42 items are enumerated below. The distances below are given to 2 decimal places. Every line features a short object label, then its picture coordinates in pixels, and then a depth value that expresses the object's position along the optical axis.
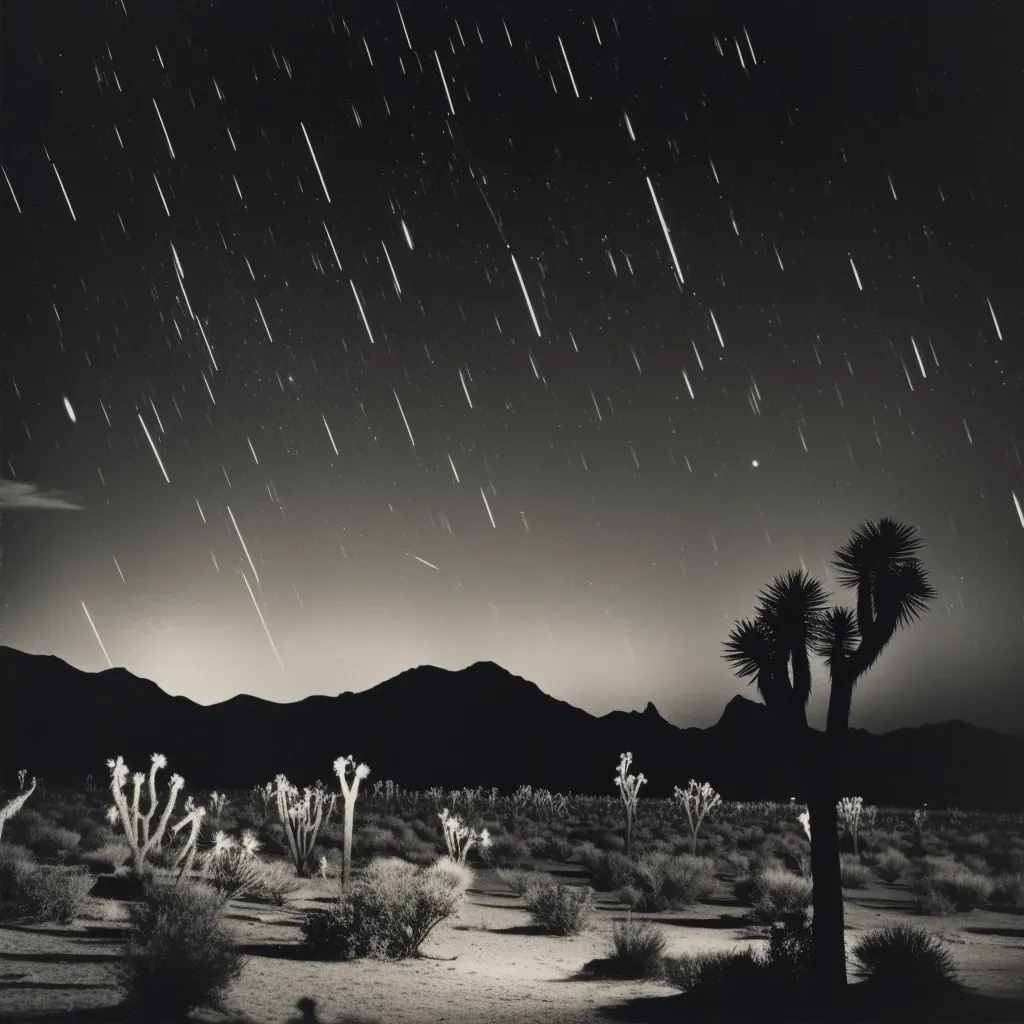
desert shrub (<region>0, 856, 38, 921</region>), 15.06
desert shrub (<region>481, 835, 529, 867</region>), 29.92
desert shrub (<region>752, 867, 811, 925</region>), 19.05
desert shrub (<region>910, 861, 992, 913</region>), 21.09
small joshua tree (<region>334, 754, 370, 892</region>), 22.00
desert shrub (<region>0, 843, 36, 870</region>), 17.41
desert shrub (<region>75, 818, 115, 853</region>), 26.14
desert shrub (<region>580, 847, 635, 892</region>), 24.88
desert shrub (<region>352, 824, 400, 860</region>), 30.08
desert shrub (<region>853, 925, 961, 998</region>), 11.59
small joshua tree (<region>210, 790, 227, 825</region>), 36.83
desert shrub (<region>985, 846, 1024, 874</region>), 29.10
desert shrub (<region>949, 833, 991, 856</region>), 35.62
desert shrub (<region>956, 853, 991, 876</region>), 28.59
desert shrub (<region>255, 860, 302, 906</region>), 19.27
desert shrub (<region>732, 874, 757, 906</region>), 22.08
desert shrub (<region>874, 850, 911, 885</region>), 28.15
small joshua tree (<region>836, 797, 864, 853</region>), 34.22
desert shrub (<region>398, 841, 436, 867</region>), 28.83
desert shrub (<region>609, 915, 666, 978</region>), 12.81
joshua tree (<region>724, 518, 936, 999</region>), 10.92
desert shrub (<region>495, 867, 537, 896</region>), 22.69
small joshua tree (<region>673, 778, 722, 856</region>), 32.53
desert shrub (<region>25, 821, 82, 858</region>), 24.78
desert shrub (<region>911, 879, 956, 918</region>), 20.80
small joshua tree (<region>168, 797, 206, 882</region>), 18.91
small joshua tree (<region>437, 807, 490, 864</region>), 26.54
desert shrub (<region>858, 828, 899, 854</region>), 35.38
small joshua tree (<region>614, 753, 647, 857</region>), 29.54
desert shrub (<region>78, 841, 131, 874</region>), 22.23
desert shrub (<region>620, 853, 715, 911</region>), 21.00
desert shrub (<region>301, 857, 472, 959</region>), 13.52
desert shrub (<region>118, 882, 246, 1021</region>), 9.74
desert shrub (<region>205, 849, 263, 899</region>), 19.56
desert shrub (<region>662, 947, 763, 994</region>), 11.06
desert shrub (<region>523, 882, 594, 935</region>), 17.05
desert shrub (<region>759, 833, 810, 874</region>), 29.60
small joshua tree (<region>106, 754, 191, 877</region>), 20.77
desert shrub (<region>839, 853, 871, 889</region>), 26.08
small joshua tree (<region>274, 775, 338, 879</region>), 25.59
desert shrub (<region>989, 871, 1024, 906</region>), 22.91
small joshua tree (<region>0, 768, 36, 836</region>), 13.57
